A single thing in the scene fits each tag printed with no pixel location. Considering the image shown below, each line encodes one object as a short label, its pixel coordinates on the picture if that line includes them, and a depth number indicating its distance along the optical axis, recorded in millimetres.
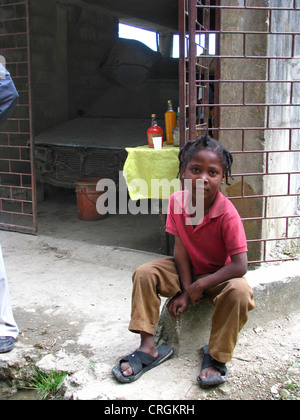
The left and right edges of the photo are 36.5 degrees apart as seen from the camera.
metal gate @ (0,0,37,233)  6824
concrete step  2570
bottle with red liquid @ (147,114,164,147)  4184
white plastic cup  4102
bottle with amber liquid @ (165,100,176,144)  4265
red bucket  6070
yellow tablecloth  3996
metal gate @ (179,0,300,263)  3109
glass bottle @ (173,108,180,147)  4062
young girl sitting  2236
